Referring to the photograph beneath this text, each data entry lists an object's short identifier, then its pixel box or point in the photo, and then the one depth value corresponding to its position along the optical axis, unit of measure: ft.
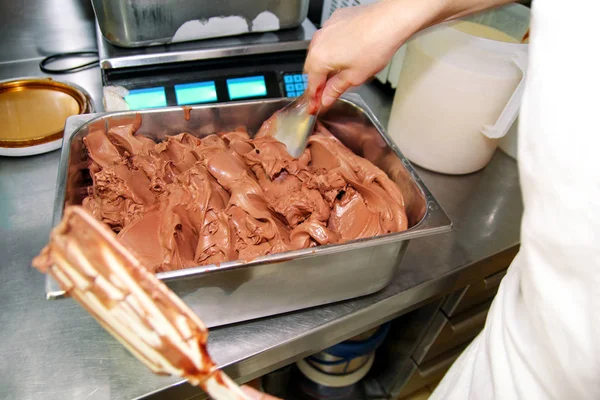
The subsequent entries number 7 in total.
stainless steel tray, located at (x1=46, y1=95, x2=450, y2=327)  2.48
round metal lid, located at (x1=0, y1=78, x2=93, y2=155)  3.87
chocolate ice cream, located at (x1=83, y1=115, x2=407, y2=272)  2.81
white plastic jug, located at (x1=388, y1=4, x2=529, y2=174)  3.77
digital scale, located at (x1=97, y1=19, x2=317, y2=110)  4.02
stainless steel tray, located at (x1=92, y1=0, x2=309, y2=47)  3.73
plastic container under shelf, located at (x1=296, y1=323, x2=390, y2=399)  5.10
